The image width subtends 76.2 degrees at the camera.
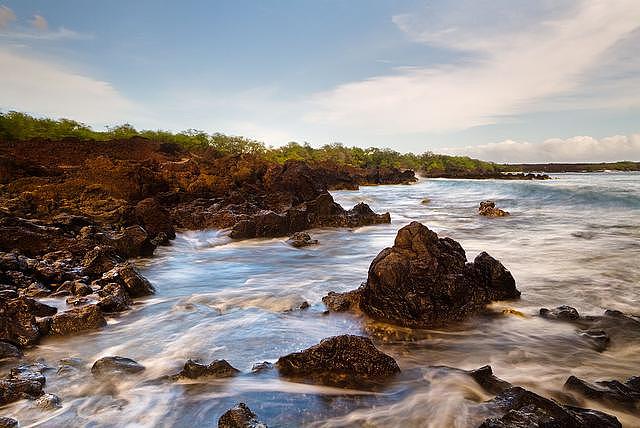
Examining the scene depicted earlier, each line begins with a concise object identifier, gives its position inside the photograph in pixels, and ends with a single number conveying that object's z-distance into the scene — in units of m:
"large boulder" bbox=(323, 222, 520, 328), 5.33
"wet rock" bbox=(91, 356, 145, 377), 4.02
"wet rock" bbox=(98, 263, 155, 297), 6.57
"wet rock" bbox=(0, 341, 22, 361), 4.16
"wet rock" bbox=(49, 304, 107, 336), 4.97
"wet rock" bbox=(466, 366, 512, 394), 3.67
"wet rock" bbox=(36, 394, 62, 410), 3.37
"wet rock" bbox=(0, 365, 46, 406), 3.35
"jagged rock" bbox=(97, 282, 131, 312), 5.77
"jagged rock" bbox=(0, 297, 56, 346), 4.51
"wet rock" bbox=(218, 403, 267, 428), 2.92
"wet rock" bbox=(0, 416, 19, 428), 3.02
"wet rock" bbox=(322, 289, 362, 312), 5.86
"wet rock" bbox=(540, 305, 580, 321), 5.41
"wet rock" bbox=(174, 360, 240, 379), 3.96
